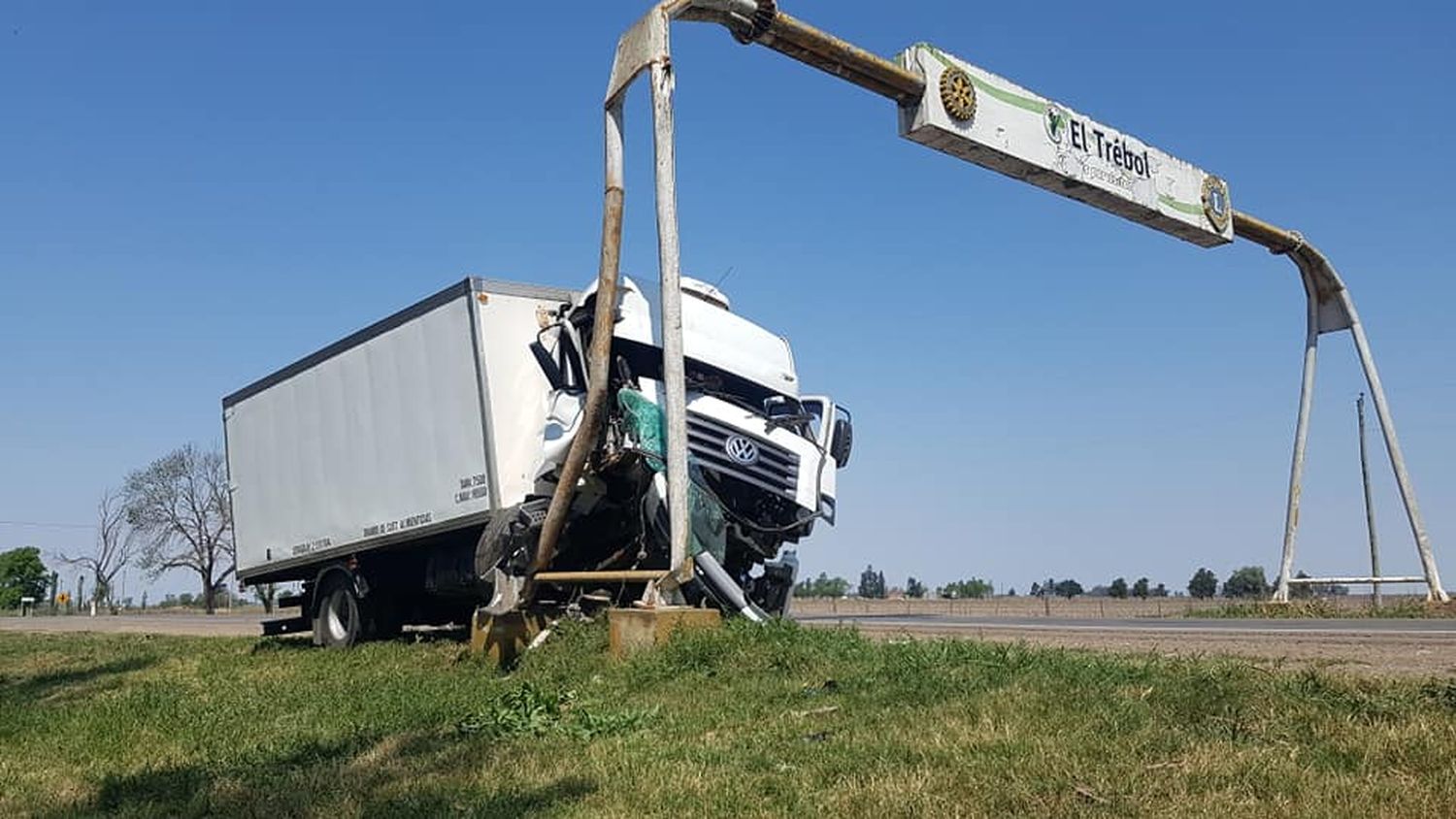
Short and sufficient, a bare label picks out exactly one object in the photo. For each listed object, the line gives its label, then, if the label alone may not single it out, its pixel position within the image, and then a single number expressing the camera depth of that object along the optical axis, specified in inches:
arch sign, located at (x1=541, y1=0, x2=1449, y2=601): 425.1
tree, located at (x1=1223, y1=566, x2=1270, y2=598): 2348.7
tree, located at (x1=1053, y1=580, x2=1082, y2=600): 3139.0
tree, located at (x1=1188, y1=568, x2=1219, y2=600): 2472.9
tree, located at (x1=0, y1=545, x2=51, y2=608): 4097.0
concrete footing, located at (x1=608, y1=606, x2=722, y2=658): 371.6
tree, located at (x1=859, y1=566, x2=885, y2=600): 2945.1
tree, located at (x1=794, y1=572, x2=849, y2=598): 2727.1
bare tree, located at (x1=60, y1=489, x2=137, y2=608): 3164.4
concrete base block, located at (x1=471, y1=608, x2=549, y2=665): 429.7
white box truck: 447.8
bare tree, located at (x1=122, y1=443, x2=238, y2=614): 2965.1
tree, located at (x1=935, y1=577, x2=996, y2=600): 2972.4
